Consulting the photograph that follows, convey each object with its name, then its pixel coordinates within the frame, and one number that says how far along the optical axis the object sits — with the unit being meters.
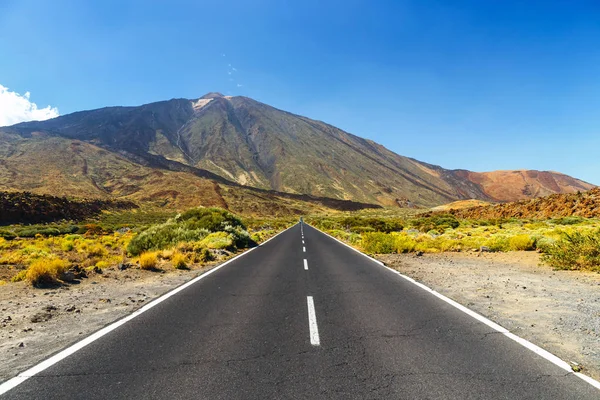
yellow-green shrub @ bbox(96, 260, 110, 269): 13.20
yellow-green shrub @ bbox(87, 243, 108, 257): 18.08
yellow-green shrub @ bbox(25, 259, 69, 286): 9.73
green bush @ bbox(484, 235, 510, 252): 17.76
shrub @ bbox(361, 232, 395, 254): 19.30
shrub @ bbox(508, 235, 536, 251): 17.50
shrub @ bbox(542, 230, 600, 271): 11.53
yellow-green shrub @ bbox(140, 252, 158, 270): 12.58
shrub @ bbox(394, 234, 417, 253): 19.23
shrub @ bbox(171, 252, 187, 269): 13.10
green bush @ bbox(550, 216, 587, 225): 31.20
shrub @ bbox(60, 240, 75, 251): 21.38
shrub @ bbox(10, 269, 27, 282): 10.51
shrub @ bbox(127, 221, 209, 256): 18.61
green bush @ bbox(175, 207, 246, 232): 24.36
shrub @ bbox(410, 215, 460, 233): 37.09
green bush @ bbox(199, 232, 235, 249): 19.14
